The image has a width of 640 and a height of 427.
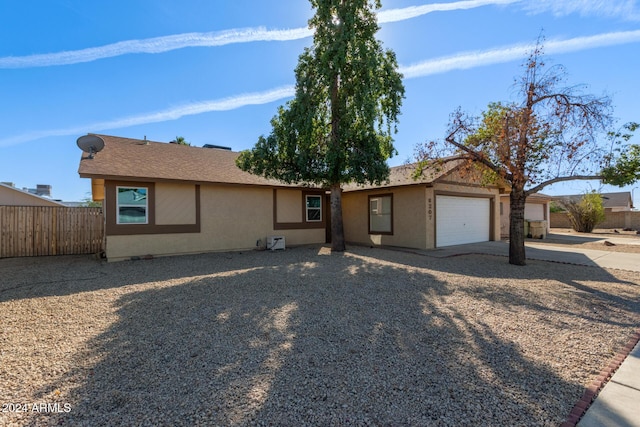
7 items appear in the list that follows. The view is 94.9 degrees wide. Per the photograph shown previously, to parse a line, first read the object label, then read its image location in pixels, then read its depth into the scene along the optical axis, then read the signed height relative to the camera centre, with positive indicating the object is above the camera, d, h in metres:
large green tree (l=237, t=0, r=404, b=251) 9.95 +3.60
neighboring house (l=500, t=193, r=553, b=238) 17.52 +0.15
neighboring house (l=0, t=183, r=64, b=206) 15.83 +0.85
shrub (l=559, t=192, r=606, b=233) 20.62 -0.05
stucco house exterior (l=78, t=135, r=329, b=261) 9.51 +0.33
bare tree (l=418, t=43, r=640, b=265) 7.48 +1.90
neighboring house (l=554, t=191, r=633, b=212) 38.66 +1.43
